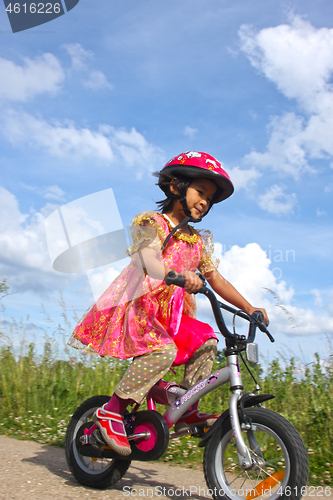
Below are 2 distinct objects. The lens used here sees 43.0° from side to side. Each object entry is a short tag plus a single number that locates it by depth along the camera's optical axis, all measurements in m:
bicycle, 1.97
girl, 2.49
